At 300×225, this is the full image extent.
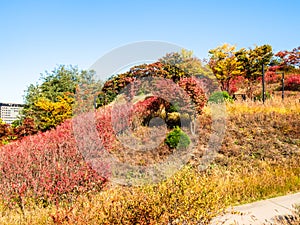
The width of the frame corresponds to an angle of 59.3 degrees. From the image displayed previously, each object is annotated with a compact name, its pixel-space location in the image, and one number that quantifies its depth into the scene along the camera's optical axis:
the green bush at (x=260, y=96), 11.85
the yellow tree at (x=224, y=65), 16.28
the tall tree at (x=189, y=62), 13.96
